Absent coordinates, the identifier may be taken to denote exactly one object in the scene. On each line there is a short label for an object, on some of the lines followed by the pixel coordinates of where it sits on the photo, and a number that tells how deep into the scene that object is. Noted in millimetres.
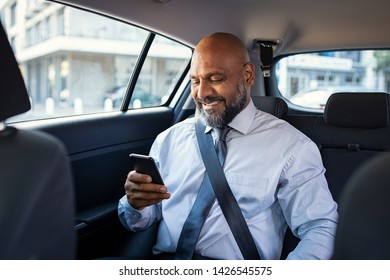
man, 1633
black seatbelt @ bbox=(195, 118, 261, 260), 1620
